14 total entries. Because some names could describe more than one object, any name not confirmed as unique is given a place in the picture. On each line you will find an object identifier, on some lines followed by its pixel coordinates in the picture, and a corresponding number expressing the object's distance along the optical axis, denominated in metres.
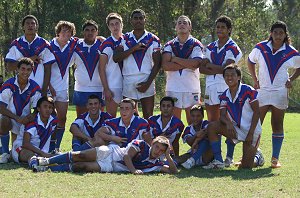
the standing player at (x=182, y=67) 13.30
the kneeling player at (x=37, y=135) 12.60
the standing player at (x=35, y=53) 13.44
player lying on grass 11.62
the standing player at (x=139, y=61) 13.37
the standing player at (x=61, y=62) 13.82
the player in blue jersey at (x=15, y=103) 13.02
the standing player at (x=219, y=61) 12.94
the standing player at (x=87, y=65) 13.77
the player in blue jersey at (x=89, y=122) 12.96
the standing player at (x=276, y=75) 12.81
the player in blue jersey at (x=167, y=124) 12.99
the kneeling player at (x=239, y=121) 12.30
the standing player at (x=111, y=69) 13.49
